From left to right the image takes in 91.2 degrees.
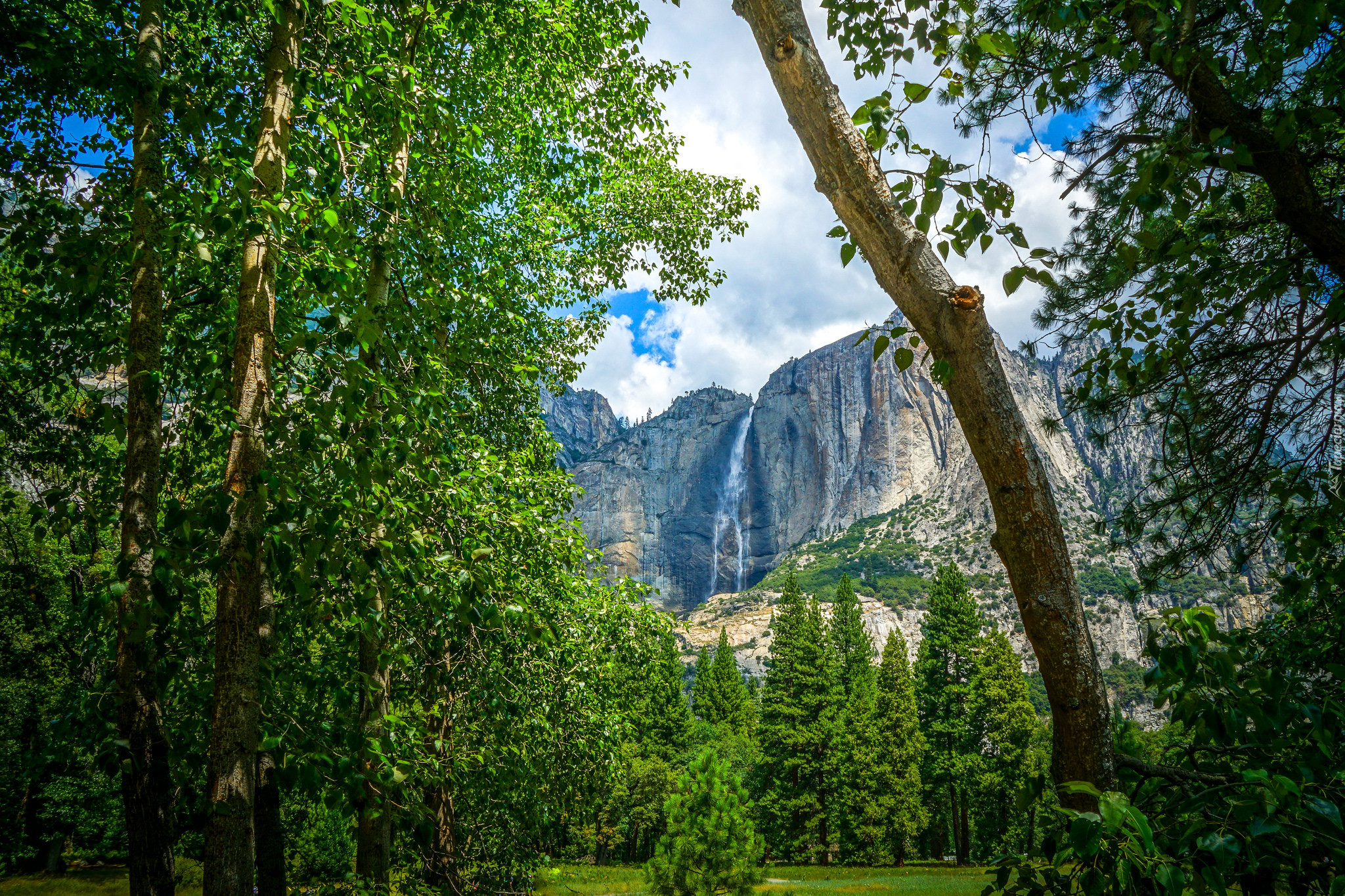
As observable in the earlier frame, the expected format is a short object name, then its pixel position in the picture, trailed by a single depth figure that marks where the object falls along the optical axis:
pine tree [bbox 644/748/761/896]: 14.17
